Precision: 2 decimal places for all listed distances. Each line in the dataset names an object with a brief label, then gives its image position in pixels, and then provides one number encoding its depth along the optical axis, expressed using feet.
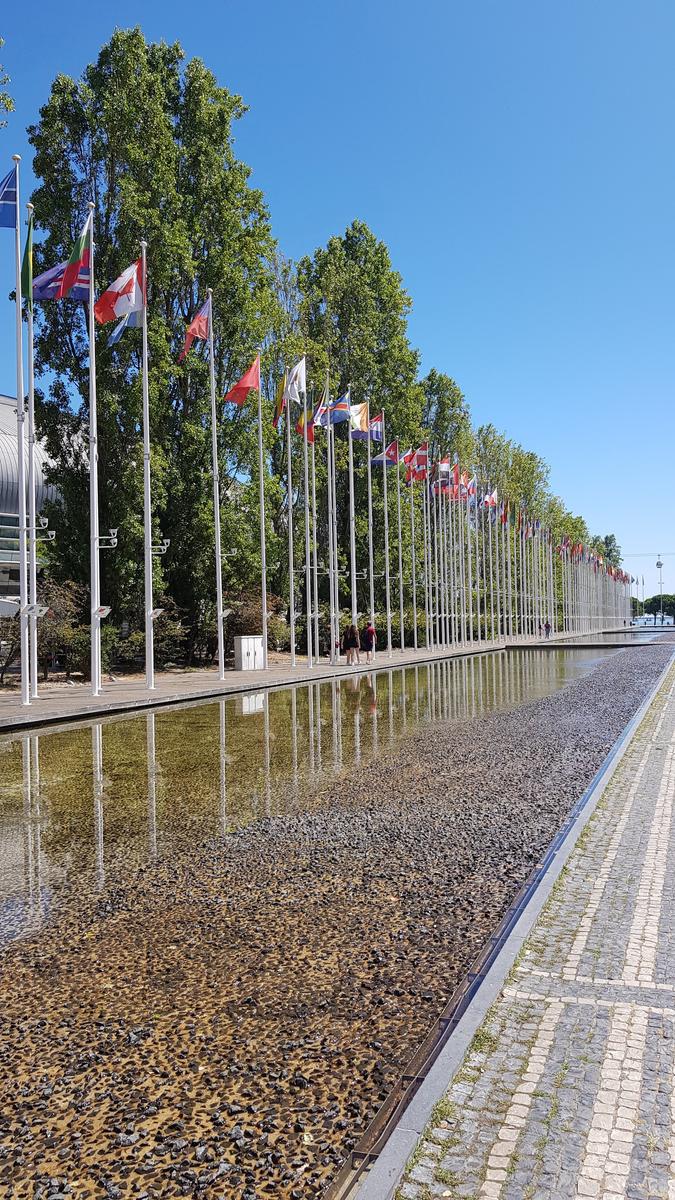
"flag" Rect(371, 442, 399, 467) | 126.00
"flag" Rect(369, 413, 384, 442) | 122.62
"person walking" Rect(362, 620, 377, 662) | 115.14
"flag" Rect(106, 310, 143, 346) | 71.46
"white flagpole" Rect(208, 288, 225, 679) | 89.51
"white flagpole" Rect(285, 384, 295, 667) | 100.98
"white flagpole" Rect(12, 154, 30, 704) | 60.44
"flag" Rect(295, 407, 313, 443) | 106.30
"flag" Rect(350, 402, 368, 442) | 113.17
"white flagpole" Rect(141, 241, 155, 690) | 74.18
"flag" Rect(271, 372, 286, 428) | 100.65
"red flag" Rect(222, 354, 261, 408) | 89.25
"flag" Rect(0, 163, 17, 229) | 60.39
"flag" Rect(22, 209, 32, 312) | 62.49
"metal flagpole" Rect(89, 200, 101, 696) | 66.85
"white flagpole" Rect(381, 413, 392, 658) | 127.34
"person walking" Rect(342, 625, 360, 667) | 110.11
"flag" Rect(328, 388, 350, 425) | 107.96
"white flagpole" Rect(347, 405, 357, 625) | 116.16
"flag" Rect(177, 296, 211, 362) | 81.00
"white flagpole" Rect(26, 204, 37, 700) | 63.89
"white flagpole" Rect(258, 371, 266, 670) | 96.99
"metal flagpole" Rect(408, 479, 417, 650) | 142.41
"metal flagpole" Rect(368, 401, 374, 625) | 123.53
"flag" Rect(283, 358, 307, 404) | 98.27
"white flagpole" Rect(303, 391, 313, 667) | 101.95
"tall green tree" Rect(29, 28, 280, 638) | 101.86
